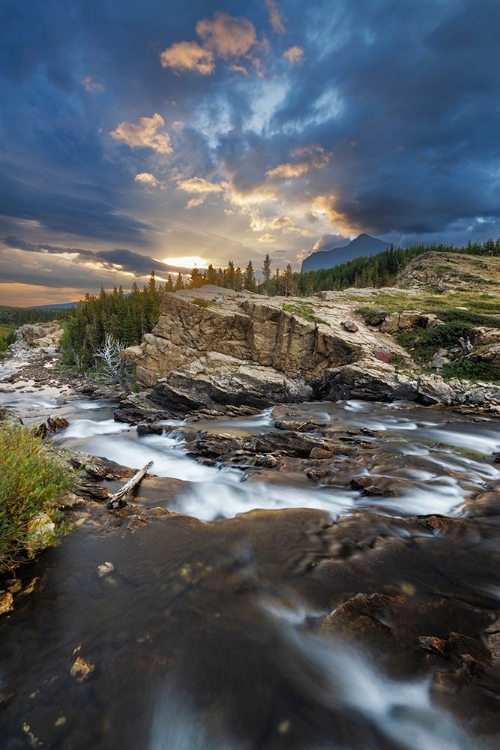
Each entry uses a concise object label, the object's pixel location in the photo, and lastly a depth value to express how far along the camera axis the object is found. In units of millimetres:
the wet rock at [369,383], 27516
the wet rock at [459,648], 4830
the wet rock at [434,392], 25469
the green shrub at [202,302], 41788
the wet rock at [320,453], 14493
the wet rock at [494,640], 4936
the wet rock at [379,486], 10820
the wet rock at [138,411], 26103
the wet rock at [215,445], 15648
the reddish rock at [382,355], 31422
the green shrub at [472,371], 26594
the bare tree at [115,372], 46219
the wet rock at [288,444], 15203
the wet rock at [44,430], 19238
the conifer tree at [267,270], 99562
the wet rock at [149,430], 21156
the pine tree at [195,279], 115500
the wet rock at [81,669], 4684
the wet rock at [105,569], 6777
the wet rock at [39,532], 6934
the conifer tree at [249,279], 105000
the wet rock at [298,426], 20047
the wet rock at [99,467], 11703
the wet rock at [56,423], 22938
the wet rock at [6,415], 19200
